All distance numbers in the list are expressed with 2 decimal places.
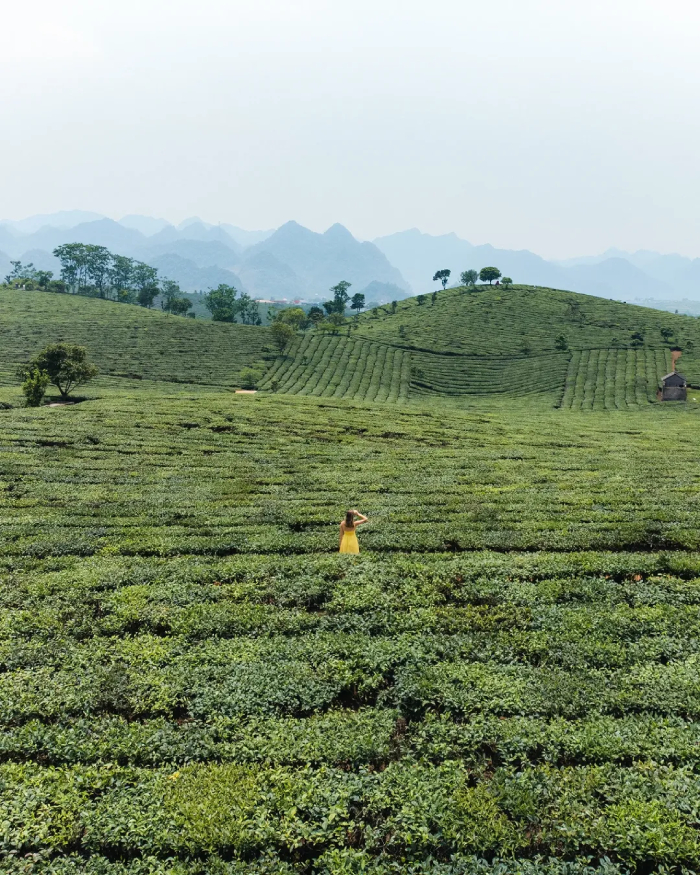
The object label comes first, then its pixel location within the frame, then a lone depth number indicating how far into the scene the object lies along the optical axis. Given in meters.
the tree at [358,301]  170.75
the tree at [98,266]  181.65
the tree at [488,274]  172.36
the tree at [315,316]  144.10
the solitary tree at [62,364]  53.12
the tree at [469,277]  179.12
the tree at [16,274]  166.57
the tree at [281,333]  108.43
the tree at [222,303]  144.00
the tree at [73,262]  176.12
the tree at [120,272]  192.38
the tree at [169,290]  176.81
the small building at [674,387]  75.69
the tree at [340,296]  160.38
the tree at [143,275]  192.50
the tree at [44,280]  164.46
